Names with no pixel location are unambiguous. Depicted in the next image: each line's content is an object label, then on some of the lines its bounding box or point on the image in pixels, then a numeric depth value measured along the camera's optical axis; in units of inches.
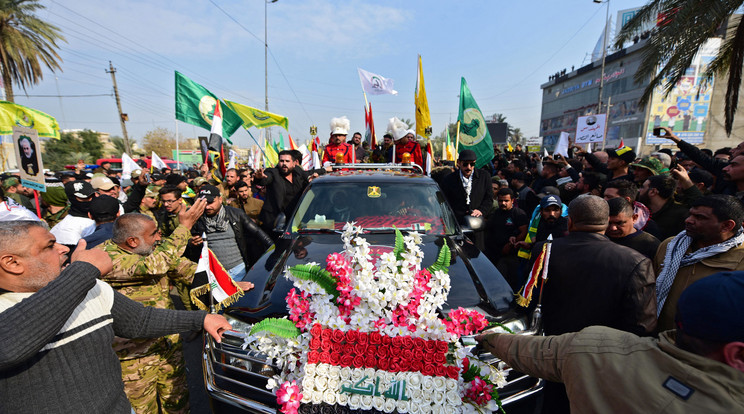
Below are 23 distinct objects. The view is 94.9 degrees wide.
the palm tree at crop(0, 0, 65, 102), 630.5
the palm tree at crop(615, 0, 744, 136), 253.8
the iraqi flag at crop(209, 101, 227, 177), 251.9
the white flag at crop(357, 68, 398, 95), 386.3
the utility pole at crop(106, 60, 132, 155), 1104.3
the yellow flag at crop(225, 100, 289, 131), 302.8
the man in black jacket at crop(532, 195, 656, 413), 83.5
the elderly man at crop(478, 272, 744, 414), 38.0
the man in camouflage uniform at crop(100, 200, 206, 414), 88.5
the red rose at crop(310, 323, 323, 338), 67.2
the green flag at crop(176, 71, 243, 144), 277.7
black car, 85.8
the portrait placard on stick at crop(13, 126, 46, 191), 189.9
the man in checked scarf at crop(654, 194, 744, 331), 84.5
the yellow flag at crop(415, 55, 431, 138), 316.2
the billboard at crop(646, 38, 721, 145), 1577.3
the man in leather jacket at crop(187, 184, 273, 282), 150.9
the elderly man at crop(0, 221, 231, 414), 48.7
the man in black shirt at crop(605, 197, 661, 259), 109.2
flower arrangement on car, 65.4
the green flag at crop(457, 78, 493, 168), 272.8
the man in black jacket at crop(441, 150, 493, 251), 217.2
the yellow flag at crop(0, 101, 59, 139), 255.4
